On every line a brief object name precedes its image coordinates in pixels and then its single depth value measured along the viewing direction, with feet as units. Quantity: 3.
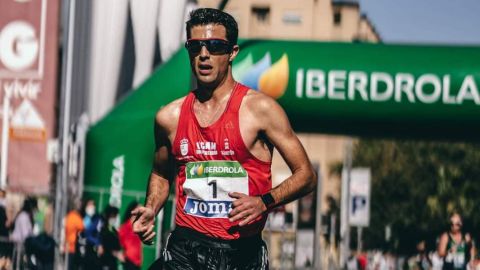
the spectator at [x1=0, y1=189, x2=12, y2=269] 55.36
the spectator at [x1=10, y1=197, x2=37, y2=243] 57.47
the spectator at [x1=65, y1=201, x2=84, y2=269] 54.95
